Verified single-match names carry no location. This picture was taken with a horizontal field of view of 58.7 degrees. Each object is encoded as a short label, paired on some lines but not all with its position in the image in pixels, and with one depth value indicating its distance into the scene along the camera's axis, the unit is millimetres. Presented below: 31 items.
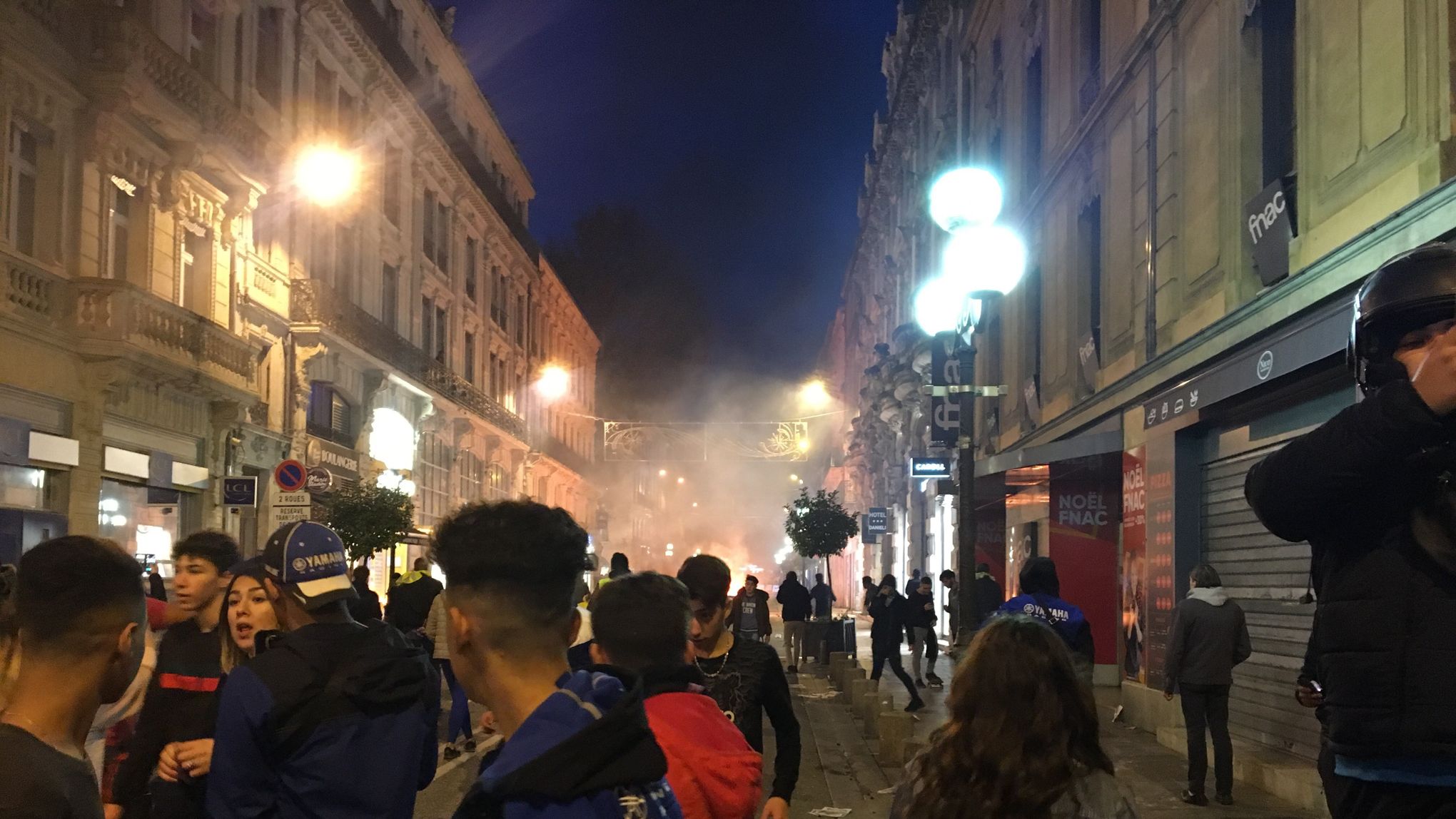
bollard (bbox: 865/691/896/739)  13805
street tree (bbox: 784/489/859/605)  32781
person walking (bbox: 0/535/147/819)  2756
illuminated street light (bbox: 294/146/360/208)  28141
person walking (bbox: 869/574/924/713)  18641
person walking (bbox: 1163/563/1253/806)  10047
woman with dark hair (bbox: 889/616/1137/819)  2883
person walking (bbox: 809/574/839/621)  28266
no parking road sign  19109
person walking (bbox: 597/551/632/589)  14289
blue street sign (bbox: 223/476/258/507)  18922
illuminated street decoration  50625
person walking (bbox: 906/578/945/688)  20469
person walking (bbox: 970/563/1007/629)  20609
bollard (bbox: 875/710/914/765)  12492
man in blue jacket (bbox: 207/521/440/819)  3449
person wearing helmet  2473
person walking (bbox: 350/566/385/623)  10286
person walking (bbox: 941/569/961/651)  23109
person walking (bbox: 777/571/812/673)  24409
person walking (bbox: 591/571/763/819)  3555
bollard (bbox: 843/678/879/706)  15703
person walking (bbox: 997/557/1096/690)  7957
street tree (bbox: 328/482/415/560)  26547
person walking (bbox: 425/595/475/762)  12539
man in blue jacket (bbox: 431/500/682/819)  2082
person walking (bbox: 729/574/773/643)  20641
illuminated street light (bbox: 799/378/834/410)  85125
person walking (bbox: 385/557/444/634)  13625
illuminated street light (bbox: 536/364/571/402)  61094
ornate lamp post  11977
